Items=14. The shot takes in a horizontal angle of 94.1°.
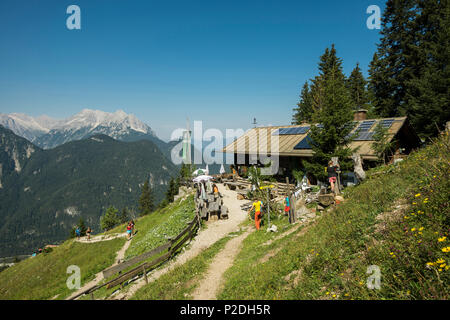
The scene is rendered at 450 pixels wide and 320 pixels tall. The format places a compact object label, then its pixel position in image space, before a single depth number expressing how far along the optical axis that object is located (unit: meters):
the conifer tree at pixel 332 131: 15.34
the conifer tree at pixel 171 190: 53.55
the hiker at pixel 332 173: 13.05
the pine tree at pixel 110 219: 73.25
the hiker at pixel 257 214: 13.27
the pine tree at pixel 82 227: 51.67
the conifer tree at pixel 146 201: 78.39
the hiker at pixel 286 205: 13.56
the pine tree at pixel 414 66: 21.14
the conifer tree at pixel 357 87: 43.31
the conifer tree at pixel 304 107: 46.97
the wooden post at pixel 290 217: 12.26
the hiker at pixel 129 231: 25.14
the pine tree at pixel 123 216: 80.96
